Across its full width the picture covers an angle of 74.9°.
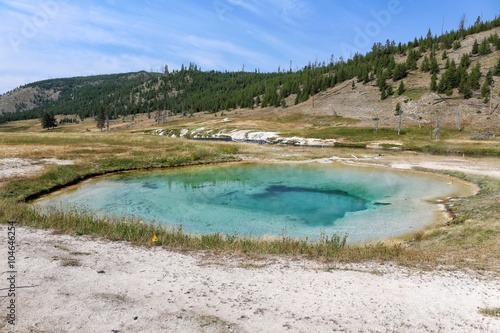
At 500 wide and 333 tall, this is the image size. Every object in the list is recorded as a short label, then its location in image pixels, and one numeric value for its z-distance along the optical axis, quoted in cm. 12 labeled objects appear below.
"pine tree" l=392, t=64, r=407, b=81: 15188
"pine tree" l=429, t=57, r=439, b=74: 14338
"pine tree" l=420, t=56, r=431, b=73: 15002
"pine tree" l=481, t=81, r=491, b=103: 11419
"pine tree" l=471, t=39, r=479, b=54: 14500
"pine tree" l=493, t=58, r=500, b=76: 12350
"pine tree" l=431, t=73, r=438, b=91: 13100
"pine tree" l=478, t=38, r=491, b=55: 14138
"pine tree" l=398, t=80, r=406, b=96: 13842
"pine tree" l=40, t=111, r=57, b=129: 18956
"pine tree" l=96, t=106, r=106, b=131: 16500
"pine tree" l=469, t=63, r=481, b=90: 12106
